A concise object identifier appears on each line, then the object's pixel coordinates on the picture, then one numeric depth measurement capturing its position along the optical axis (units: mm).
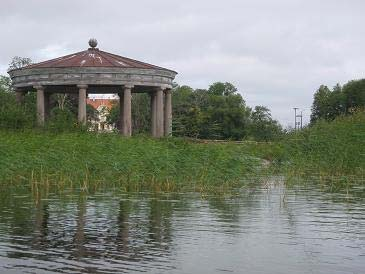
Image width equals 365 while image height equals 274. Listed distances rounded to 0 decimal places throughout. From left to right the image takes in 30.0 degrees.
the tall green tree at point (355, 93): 88188
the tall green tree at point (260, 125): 49203
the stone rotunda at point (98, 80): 50341
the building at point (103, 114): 98088
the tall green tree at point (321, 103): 93625
